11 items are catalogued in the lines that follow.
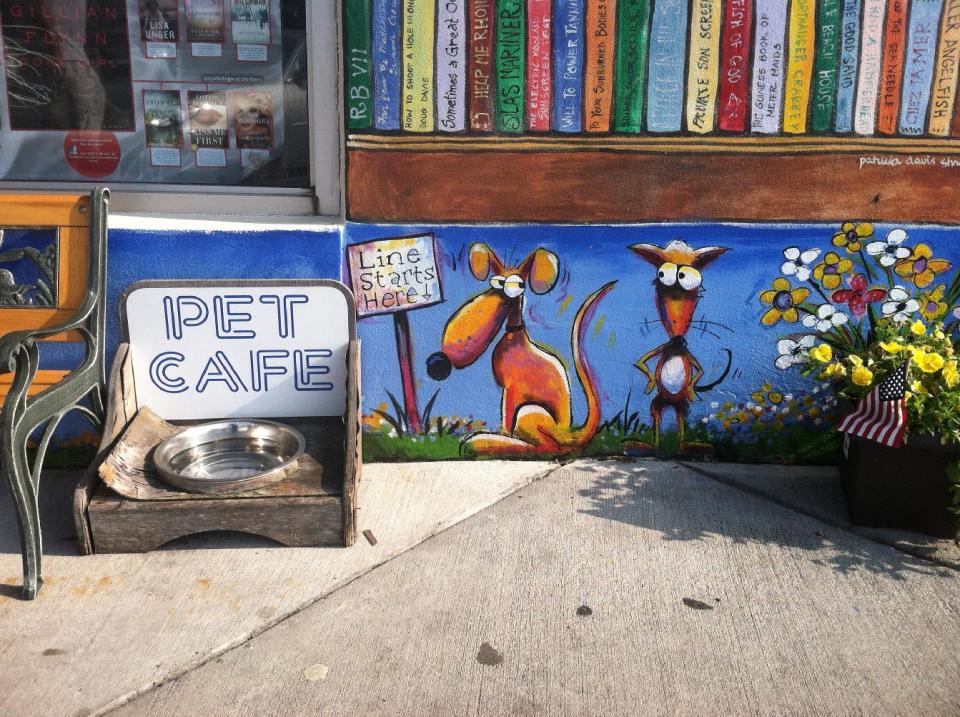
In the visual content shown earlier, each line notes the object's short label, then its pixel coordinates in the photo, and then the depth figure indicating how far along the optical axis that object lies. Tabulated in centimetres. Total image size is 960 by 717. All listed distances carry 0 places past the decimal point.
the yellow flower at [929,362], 321
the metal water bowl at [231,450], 341
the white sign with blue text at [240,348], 362
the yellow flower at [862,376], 330
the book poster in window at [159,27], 355
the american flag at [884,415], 323
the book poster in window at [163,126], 367
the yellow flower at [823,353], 338
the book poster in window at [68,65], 356
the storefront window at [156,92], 356
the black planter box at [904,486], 326
